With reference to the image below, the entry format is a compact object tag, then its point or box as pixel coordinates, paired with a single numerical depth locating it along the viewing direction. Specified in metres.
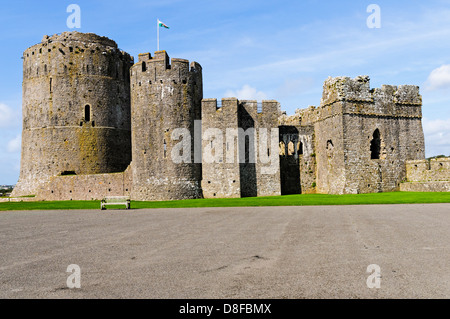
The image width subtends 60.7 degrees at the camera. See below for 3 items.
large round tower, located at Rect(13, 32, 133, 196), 38.31
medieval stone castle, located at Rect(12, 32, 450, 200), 29.83
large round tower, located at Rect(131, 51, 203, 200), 30.06
